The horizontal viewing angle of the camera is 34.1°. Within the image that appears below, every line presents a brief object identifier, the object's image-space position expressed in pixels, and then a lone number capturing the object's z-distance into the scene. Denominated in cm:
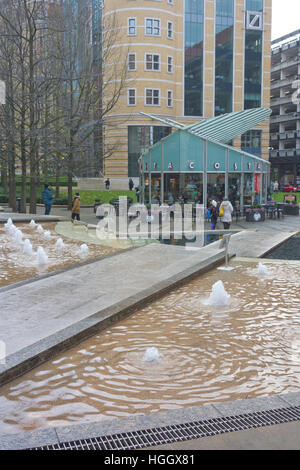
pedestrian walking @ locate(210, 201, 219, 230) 1990
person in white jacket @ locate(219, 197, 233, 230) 1900
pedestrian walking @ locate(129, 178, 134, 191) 4566
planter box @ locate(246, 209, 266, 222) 2475
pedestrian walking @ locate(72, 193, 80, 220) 2112
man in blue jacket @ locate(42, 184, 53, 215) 2447
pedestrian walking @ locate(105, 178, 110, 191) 4531
